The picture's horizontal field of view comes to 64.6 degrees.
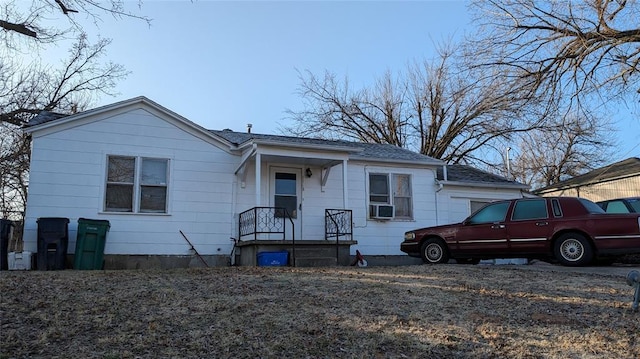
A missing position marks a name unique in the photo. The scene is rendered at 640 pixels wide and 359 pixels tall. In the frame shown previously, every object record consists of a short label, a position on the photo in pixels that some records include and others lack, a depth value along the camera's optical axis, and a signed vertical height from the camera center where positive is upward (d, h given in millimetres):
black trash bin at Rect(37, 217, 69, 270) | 10016 +127
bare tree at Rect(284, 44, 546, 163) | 25516 +6567
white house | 10938 +1421
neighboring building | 19547 +2666
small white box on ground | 10039 -226
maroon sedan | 9734 +292
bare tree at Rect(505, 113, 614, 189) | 27359 +5173
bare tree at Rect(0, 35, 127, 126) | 20719 +6670
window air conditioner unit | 13492 +988
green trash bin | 10281 +128
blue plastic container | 11039 -223
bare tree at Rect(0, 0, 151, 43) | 10664 +4756
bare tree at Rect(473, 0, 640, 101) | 11977 +4915
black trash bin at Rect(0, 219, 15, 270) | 10172 +133
